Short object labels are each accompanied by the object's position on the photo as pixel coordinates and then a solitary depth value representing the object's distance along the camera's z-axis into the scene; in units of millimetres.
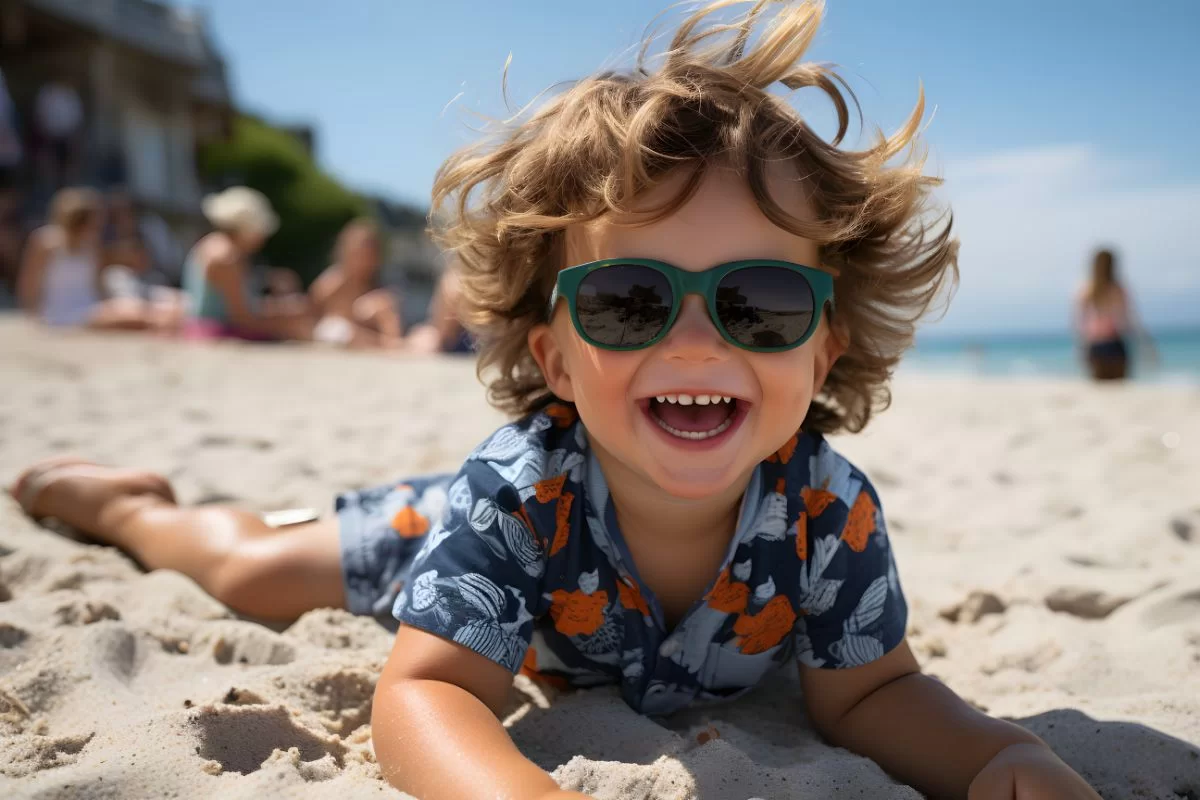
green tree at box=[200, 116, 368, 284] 37469
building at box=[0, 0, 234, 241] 19234
